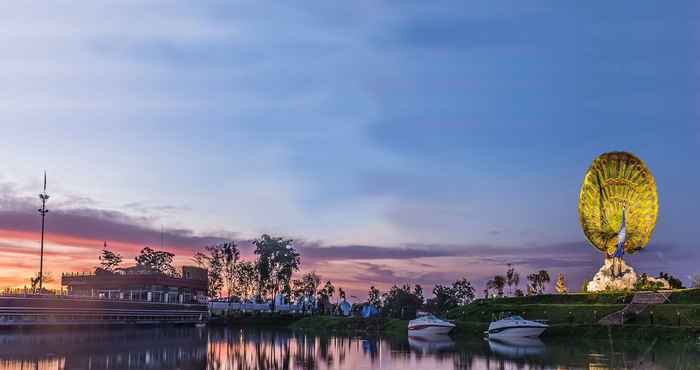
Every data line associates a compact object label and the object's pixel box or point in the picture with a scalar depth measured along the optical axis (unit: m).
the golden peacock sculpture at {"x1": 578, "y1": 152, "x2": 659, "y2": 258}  105.44
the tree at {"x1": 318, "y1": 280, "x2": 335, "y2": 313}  171.52
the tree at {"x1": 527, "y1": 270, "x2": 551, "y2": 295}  195.25
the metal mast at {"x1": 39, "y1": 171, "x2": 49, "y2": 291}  105.19
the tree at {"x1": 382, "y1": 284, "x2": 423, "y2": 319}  159.21
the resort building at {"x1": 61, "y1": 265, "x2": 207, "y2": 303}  145.75
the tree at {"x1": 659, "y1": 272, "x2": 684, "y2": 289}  113.82
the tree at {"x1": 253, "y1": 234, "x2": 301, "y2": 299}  163.11
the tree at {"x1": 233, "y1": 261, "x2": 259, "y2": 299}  176.00
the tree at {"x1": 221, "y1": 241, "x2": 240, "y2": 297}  181.62
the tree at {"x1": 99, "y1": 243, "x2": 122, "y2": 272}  192.62
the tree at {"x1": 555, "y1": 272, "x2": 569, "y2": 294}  136.41
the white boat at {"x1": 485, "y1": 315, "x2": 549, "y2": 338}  79.19
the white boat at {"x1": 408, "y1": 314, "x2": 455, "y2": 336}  90.75
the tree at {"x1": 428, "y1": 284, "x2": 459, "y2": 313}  172.39
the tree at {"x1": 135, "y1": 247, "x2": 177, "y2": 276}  196.00
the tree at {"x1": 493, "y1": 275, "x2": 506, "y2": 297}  189.50
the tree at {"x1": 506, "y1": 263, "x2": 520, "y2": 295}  192.38
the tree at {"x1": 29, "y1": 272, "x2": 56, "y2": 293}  150.40
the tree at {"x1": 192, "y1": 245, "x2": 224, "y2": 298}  183.50
